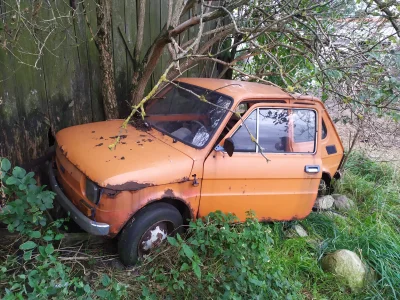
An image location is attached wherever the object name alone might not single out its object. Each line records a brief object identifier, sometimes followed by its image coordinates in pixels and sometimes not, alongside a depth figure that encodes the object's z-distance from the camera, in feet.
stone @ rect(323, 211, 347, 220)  14.56
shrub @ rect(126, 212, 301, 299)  8.89
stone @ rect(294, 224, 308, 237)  13.32
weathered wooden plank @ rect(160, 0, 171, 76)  17.00
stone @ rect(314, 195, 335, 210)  14.98
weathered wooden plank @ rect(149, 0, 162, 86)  16.46
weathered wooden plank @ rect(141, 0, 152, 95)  16.20
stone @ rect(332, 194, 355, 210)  15.62
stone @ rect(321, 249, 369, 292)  11.27
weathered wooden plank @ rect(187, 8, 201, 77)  18.86
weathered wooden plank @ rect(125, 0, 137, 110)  15.05
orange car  9.43
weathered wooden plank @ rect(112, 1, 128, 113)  14.56
